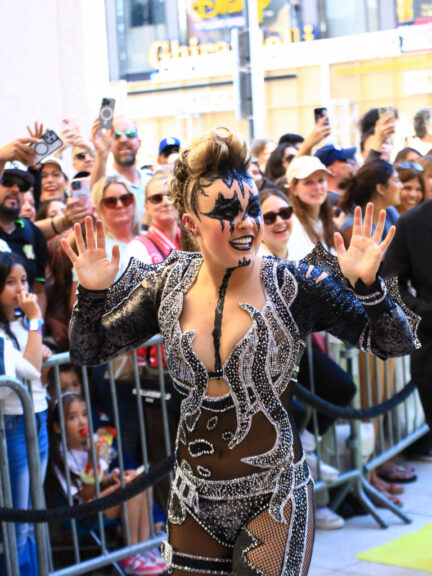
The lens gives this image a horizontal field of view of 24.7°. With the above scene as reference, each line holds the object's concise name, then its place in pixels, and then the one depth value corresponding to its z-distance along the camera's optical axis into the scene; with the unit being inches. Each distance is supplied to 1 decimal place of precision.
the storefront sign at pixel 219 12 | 1130.7
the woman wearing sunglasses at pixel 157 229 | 215.0
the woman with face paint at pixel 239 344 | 113.7
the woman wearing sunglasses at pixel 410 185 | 292.5
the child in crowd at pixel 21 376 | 178.1
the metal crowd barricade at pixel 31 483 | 173.7
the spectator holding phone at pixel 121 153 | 258.8
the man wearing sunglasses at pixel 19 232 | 213.2
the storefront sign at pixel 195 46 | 1081.4
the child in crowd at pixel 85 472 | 196.4
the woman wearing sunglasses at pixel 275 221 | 221.9
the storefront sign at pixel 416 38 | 975.6
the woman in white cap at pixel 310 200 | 249.3
